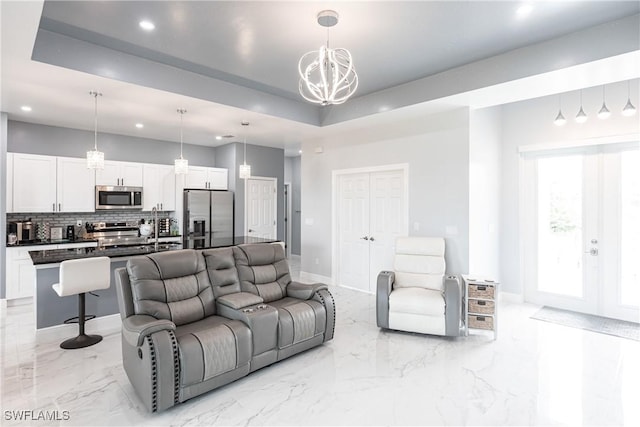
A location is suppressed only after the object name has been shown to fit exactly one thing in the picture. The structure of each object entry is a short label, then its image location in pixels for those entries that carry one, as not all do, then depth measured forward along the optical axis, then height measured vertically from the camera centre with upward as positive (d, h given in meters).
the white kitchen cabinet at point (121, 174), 5.79 +0.70
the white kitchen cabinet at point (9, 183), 4.90 +0.44
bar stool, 3.29 -0.68
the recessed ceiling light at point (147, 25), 2.97 +1.68
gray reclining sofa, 2.39 -0.90
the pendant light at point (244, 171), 5.39 +0.69
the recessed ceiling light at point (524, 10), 2.74 +1.69
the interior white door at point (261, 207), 7.35 +0.15
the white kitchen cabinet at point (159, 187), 6.29 +0.51
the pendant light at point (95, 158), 3.87 +0.63
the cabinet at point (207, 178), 6.76 +0.73
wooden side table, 3.75 -1.02
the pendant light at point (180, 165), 4.68 +0.68
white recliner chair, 3.69 -0.91
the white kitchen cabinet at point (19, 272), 4.82 -0.85
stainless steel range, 5.67 -0.34
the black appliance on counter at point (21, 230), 5.03 -0.25
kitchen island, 3.65 -0.89
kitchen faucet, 6.37 -0.15
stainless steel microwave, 5.74 +0.29
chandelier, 2.46 +1.10
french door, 4.27 -0.21
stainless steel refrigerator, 6.63 -0.05
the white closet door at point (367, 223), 5.34 -0.15
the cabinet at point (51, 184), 5.02 +0.46
